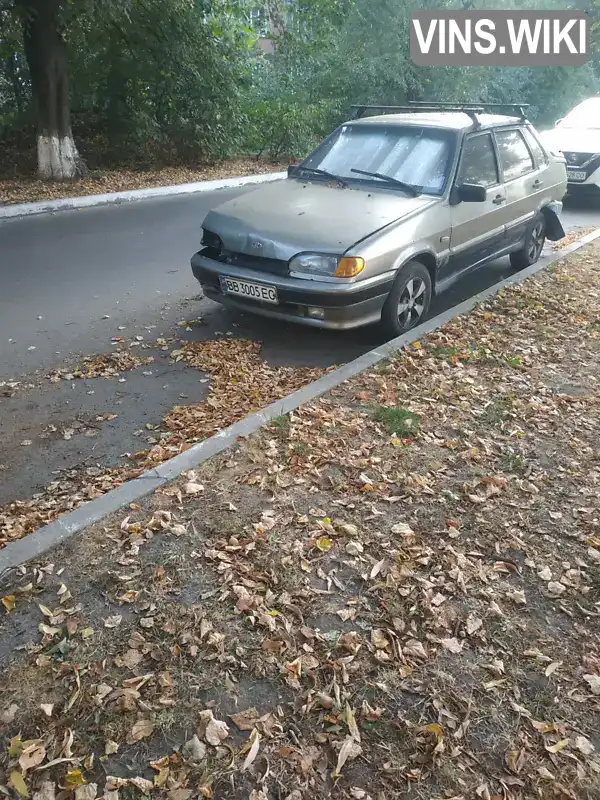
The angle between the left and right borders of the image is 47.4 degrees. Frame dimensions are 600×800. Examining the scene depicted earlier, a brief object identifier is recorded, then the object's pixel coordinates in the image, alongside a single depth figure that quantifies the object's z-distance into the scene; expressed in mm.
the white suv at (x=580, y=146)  13055
